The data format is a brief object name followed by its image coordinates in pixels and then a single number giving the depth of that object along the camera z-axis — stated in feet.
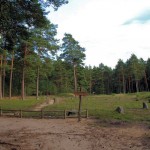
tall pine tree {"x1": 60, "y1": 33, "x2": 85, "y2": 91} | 139.80
